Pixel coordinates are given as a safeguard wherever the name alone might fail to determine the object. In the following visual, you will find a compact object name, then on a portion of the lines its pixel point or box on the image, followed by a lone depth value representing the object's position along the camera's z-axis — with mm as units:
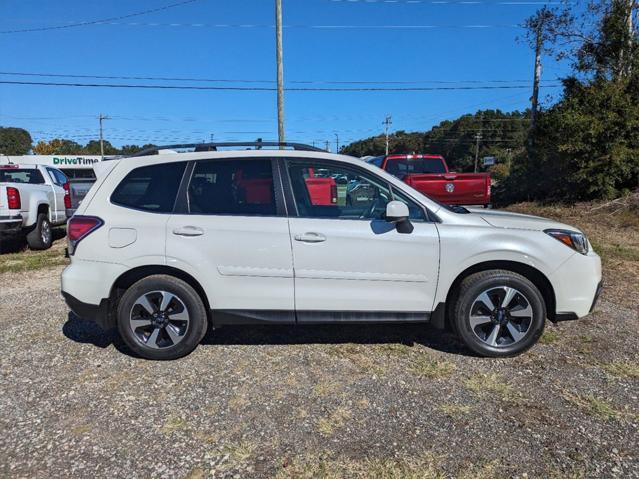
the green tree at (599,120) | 12586
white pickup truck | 8352
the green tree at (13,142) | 113062
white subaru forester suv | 3730
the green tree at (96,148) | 107625
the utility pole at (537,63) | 15574
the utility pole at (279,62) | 17125
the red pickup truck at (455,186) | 10828
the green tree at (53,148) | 99000
